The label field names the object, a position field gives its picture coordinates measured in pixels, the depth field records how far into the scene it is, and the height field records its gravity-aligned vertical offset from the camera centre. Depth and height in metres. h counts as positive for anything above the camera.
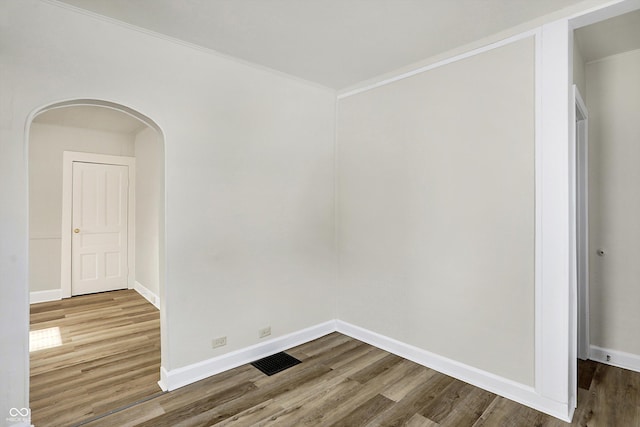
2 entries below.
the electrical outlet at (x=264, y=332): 3.13 -1.12
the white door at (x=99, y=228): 5.32 -0.22
